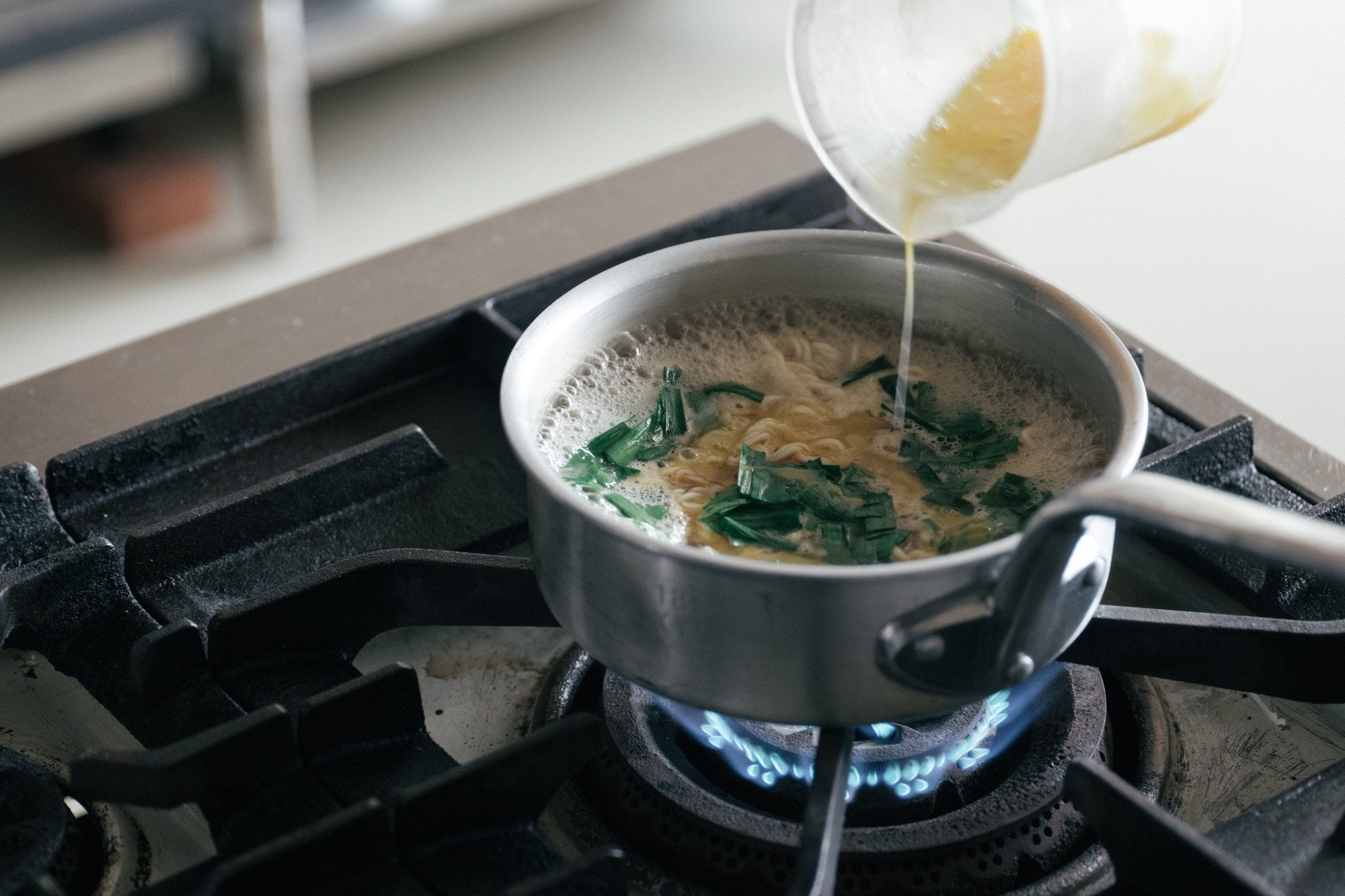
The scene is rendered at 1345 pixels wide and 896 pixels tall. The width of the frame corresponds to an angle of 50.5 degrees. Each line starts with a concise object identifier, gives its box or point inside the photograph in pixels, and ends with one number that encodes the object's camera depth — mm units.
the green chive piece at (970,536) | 705
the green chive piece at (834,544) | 708
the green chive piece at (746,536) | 710
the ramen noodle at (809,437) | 727
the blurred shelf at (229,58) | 1832
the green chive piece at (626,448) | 771
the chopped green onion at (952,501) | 737
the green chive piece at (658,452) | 784
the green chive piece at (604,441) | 777
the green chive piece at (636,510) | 726
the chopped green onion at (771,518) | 723
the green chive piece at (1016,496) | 729
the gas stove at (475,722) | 641
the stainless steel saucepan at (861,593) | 540
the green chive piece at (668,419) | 808
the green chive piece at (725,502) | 729
